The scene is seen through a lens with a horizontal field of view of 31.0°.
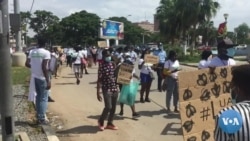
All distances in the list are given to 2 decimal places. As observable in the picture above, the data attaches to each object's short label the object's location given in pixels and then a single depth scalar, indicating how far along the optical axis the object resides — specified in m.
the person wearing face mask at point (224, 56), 6.50
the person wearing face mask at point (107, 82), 8.37
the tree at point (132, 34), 118.25
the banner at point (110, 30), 43.64
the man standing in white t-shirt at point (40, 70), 8.50
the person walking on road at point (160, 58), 14.88
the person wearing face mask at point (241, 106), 2.39
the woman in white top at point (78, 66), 18.23
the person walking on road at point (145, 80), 12.34
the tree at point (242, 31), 97.12
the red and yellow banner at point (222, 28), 27.50
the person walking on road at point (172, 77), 10.38
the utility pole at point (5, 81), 5.59
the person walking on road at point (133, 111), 9.95
